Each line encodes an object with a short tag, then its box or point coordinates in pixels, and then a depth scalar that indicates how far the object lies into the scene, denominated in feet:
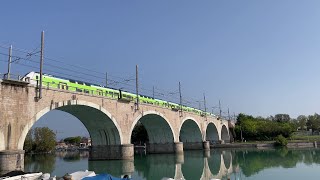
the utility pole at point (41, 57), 88.61
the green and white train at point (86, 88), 91.87
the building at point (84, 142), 442.87
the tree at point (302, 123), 396.37
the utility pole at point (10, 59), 83.50
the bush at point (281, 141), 219.00
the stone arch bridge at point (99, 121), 80.23
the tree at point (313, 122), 374.22
